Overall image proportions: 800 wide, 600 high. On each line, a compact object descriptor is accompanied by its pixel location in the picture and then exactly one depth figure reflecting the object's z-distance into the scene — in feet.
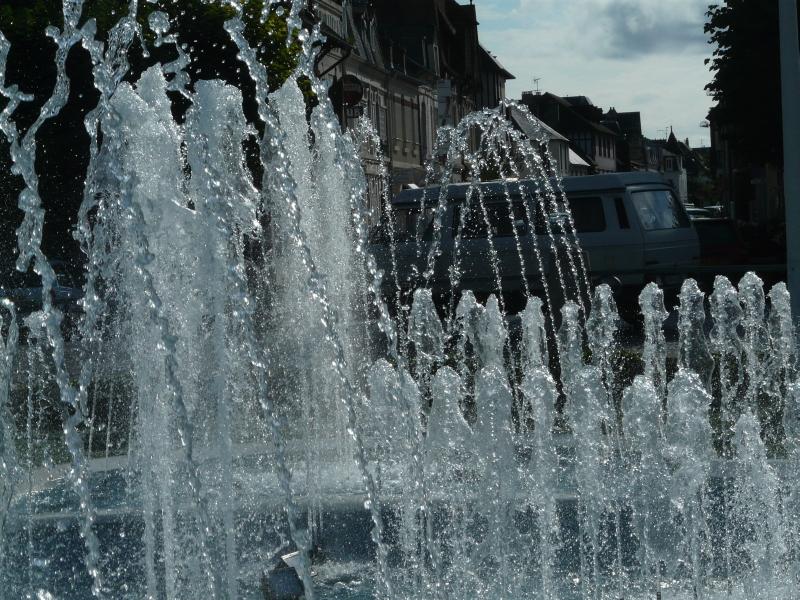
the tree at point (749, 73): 87.81
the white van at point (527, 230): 59.72
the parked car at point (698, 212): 159.62
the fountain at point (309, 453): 18.51
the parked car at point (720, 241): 91.26
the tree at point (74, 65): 61.21
